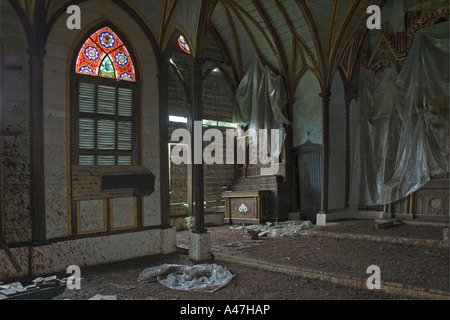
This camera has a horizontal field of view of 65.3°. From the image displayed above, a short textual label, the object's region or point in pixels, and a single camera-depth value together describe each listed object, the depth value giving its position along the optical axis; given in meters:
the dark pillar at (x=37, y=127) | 5.80
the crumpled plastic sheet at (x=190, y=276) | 5.06
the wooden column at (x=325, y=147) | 10.28
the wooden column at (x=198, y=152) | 6.61
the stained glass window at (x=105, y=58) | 6.57
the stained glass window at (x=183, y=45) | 11.11
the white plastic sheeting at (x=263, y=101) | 11.17
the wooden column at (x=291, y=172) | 11.39
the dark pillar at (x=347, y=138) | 11.25
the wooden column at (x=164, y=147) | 7.34
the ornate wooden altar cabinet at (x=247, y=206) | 10.68
